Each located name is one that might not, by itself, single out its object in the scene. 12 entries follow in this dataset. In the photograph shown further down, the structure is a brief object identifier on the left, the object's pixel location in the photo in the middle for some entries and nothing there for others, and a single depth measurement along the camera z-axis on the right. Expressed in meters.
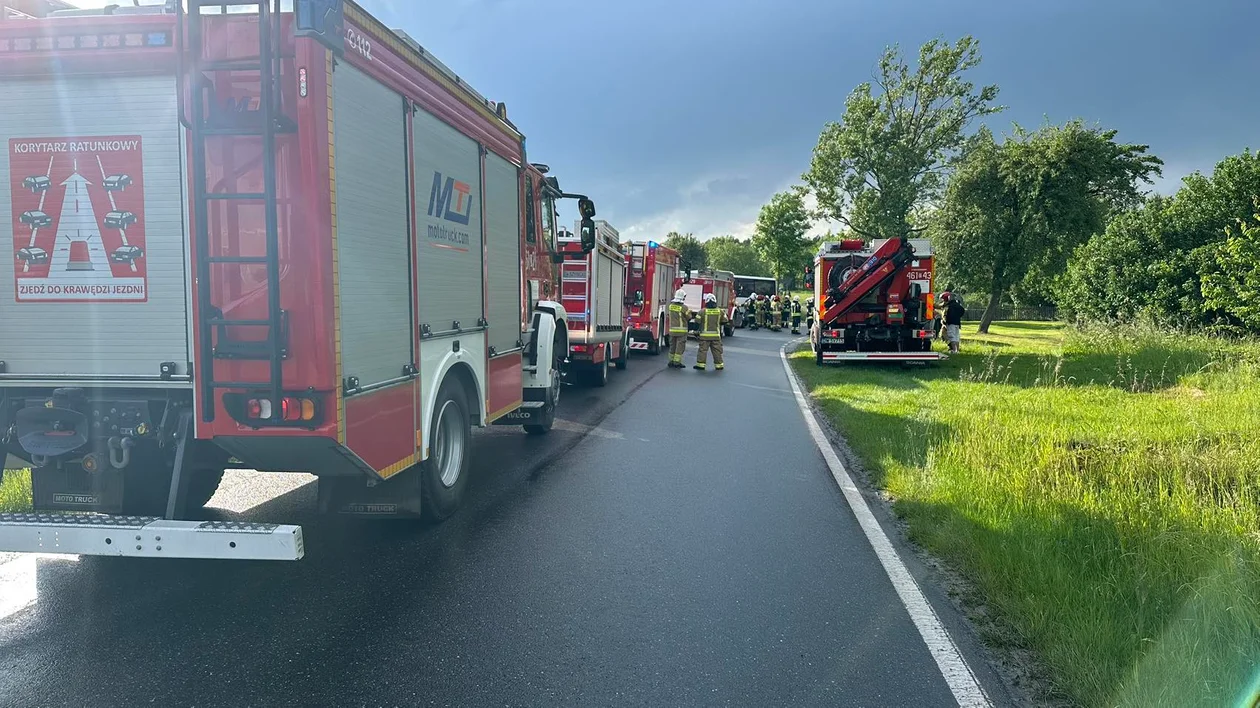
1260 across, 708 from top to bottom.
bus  48.72
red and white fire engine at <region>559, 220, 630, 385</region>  13.82
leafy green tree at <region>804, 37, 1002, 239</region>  39.06
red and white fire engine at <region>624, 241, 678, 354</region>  20.28
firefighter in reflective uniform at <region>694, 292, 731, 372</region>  18.03
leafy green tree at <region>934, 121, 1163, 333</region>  25.64
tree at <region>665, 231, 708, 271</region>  103.38
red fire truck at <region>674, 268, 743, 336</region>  21.96
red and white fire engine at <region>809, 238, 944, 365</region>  16.86
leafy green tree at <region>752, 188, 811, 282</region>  69.19
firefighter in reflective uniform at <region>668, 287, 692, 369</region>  18.69
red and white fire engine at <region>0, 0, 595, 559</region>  3.84
